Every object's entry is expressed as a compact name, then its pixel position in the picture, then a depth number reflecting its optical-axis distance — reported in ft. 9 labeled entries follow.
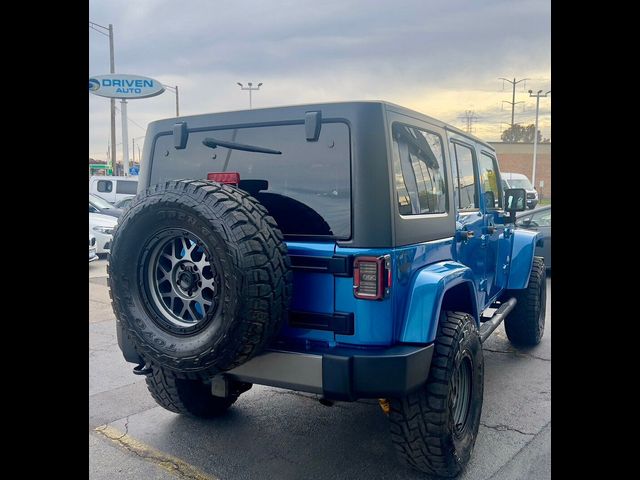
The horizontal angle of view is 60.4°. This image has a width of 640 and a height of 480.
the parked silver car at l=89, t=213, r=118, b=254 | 35.55
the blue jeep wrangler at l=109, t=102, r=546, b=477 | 8.29
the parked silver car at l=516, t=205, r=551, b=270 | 29.62
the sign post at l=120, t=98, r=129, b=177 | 80.79
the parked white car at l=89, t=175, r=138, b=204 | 56.03
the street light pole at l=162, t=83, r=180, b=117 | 84.88
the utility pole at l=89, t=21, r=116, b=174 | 84.43
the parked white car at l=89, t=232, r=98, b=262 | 32.21
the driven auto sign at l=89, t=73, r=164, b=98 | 79.36
